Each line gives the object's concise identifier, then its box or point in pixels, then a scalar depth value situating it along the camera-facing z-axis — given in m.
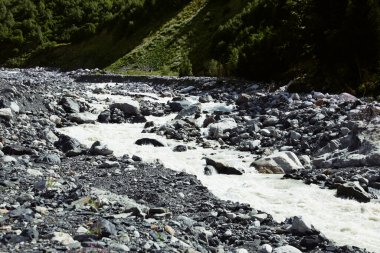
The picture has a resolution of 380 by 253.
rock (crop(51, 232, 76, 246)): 5.20
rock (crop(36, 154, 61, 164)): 10.30
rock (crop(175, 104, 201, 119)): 18.66
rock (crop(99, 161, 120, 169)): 10.58
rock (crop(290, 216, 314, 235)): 6.87
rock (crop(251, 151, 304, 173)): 11.20
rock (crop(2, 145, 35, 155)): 10.49
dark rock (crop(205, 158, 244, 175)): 11.06
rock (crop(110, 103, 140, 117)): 19.34
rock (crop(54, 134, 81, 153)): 12.16
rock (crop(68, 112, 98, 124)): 17.08
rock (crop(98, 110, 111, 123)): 17.92
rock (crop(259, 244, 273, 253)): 6.04
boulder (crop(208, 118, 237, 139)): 15.45
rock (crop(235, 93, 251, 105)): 20.59
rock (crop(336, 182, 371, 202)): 8.91
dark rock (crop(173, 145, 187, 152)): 13.51
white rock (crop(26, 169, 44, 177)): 8.69
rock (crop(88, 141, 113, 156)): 12.06
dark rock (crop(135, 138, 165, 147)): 14.08
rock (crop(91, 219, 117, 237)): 5.57
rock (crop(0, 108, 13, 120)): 13.60
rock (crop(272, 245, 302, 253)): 6.04
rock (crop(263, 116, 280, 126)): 15.70
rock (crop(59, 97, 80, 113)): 18.14
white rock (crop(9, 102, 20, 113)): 14.86
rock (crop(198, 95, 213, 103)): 22.73
